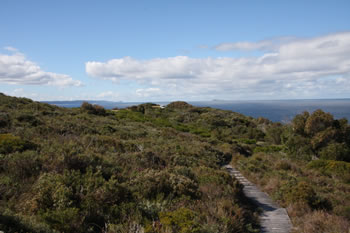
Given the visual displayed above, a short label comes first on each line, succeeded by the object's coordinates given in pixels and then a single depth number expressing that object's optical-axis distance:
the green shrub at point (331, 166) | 14.51
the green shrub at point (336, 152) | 18.48
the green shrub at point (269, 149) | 22.48
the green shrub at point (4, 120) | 12.95
